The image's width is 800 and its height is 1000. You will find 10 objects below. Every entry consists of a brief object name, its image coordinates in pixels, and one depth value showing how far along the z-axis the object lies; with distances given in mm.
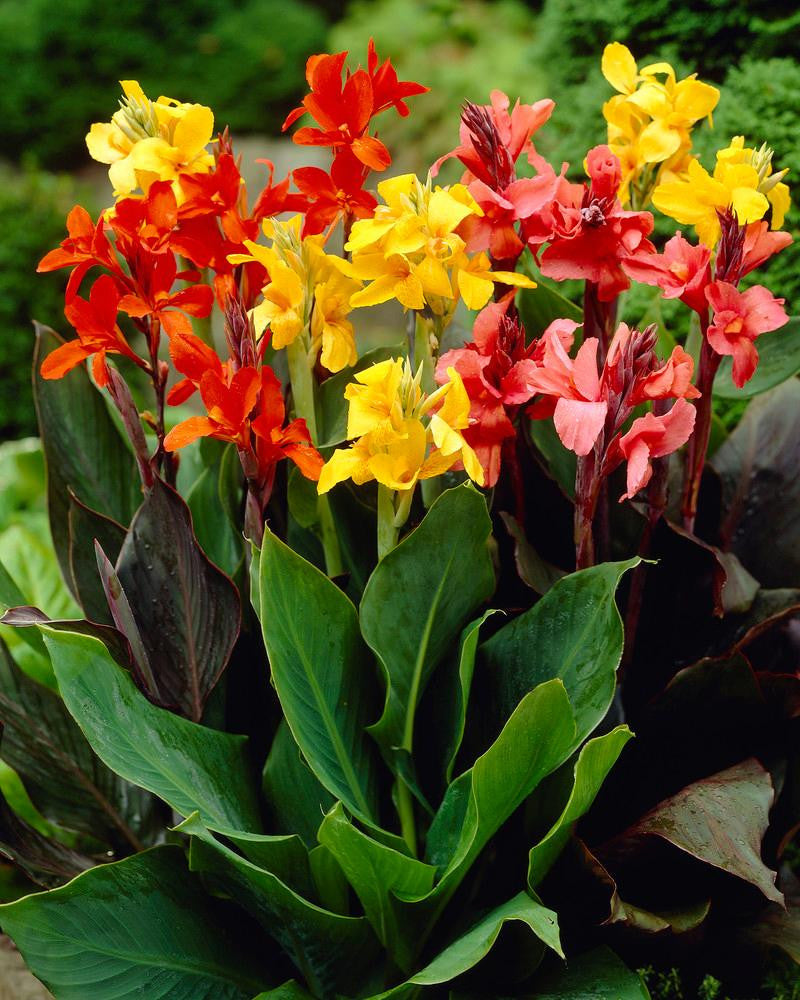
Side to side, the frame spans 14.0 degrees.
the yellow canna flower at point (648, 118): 3019
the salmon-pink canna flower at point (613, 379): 2870
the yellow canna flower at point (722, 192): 2939
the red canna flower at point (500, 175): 2949
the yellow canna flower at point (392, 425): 2863
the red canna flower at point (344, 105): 2972
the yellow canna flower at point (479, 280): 2927
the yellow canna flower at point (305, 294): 2928
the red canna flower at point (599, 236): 2957
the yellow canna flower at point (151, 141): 3004
